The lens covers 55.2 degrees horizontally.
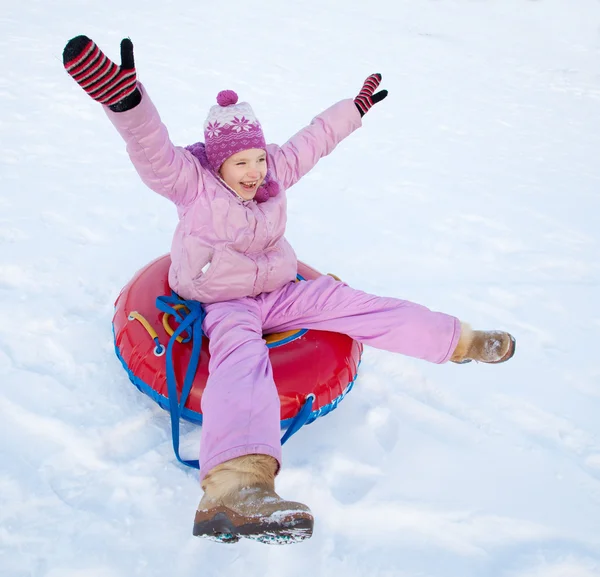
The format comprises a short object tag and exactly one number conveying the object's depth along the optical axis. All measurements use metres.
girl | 1.61
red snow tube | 1.99
